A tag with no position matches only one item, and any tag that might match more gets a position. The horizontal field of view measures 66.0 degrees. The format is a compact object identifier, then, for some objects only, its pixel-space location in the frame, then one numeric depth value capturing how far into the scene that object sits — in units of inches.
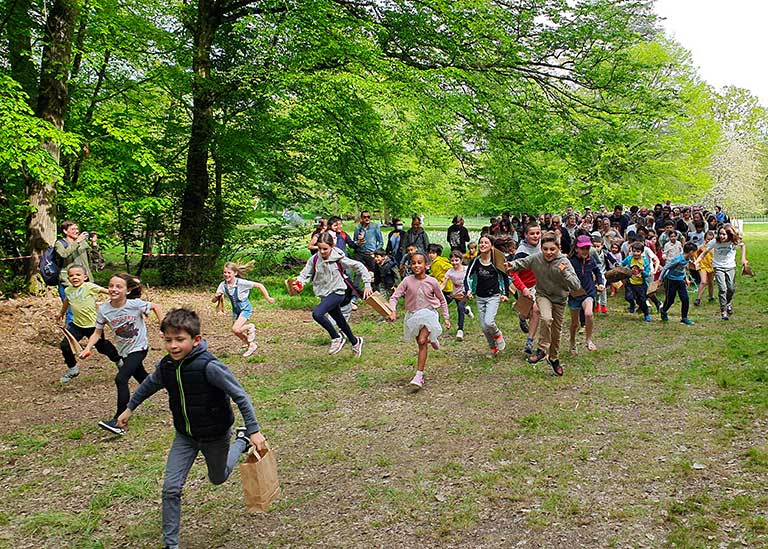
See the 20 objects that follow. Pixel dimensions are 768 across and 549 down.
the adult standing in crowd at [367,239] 552.7
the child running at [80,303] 300.8
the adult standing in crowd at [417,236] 556.3
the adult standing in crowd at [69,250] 364.2
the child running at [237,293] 363.6
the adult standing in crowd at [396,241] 590.2
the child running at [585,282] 366.8
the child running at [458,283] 396.5
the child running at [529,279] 342.6
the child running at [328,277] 354.3
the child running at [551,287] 312.5
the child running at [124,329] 248.8
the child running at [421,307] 301.0
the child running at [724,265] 441.4
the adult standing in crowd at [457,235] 600.1
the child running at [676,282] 440.1
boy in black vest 157.8
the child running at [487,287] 351.6
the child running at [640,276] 458.3
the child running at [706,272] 517.7
